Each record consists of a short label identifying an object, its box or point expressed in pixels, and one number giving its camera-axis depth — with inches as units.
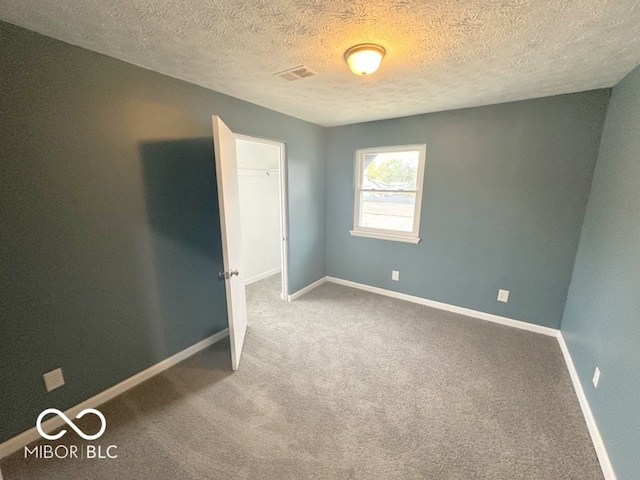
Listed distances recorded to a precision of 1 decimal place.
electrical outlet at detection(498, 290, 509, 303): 109.6
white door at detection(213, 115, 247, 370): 73.0
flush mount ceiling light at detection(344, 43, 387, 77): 56.0
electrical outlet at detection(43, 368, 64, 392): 61.7
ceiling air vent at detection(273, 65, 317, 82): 69.5
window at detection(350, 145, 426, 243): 125.6
